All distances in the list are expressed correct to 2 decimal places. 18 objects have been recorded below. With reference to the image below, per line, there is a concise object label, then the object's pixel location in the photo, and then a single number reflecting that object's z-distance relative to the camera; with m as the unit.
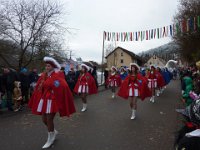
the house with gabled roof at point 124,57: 42.13
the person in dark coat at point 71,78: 7.94
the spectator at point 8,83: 5.31
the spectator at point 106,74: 11.62
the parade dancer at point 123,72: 12.51
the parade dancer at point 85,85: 5.54
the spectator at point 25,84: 5.90
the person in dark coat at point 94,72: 9.98
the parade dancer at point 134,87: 4.71
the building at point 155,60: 52.32
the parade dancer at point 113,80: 8.32
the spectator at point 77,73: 8.40
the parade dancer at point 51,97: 3.07
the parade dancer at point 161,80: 7.85
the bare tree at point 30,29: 7.61
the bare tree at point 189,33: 14.37
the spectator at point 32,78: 6.47
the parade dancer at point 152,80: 7.13
